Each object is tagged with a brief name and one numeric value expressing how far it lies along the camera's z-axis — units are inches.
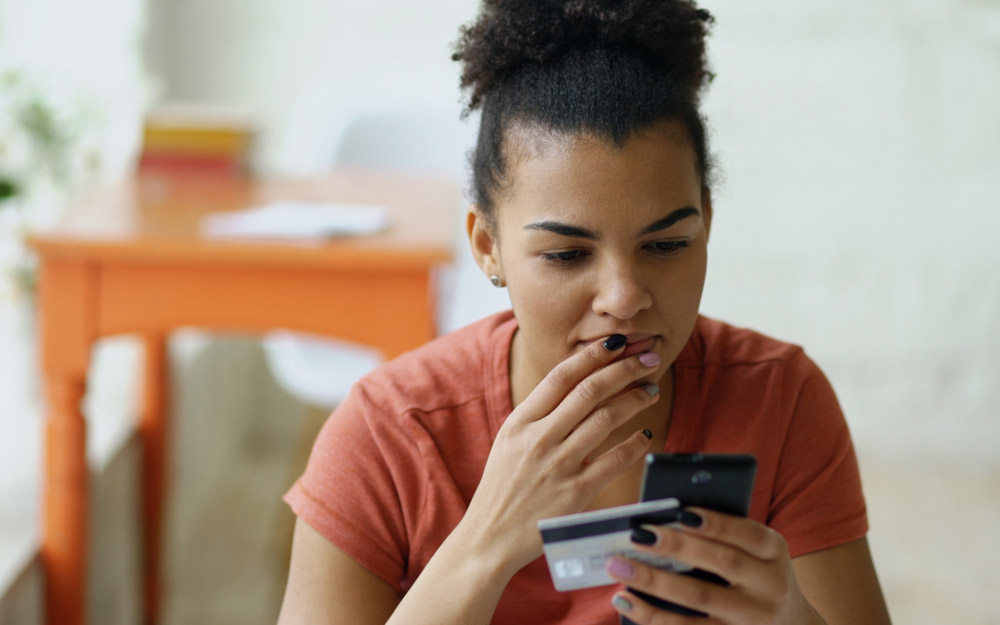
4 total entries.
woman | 58.1
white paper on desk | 87.9
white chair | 120.6
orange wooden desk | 85.6
